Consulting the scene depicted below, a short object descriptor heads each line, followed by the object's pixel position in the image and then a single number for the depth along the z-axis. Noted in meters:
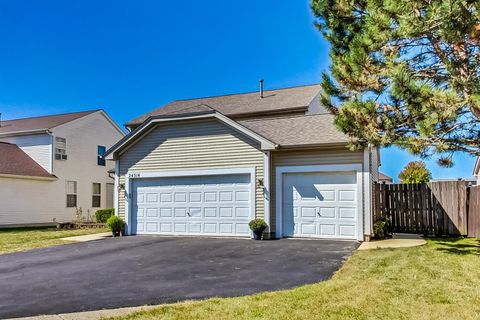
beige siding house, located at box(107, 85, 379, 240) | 12.72
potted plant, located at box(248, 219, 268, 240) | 13.08
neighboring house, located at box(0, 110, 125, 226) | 21.52
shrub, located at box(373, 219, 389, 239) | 12.47
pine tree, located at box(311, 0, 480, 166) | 6.61
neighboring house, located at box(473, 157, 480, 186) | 31.06
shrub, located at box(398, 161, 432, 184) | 28.23
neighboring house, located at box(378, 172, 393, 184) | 45.89
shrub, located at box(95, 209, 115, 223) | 21.72
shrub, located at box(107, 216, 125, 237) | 15.13
